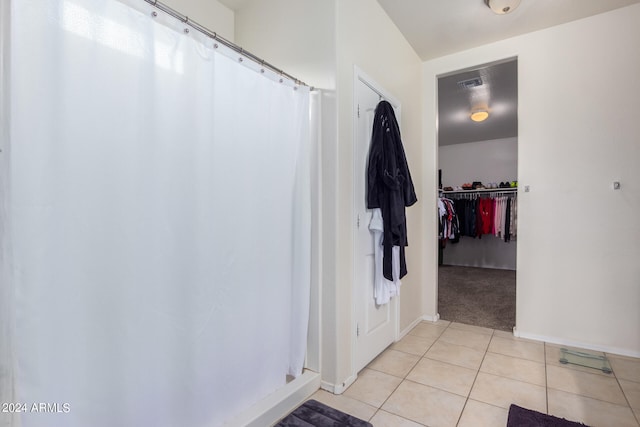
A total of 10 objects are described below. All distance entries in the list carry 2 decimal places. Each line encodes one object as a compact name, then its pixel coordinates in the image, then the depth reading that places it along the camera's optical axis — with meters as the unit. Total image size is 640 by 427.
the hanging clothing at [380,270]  2.24
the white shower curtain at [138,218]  0.92
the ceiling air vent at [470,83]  3.51
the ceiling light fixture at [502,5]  2.18
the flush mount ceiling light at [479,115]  4.22
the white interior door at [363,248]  2.06
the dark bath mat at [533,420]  1.56
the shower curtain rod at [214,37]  1.20
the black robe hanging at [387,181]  2.12
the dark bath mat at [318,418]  1.56
